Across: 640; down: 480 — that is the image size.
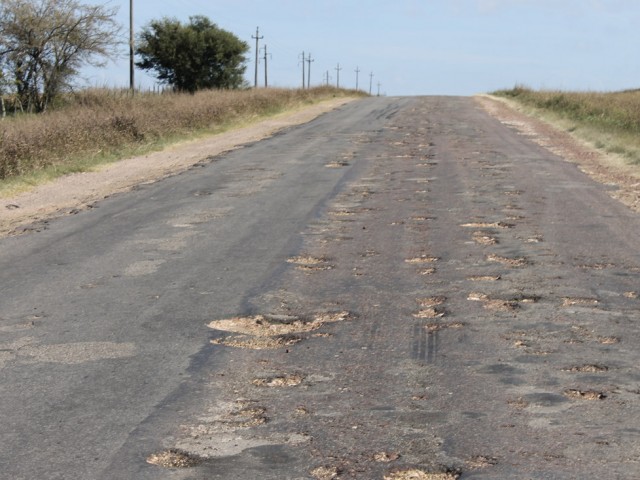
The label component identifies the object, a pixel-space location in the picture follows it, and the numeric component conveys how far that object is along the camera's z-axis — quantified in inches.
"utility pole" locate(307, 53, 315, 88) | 3129.4
